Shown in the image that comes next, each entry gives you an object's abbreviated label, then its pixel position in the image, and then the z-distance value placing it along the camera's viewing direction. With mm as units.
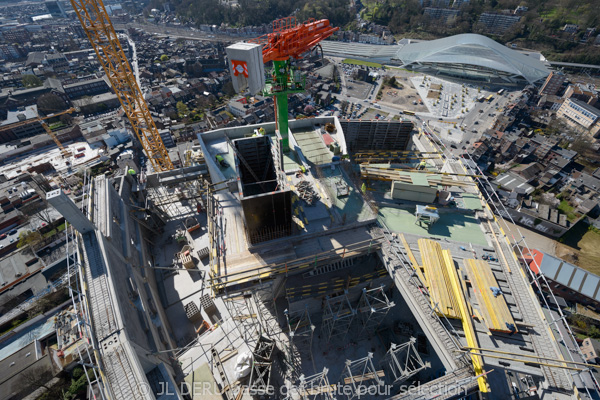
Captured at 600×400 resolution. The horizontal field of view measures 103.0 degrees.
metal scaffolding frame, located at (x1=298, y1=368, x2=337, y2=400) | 19991
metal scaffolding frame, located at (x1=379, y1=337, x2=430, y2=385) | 24953
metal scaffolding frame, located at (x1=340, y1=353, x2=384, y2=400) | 22867
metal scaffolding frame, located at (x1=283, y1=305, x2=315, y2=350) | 25250
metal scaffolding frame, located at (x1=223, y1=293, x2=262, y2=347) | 26197
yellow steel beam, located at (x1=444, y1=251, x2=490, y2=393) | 17109
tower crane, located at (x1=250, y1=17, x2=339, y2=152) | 28766
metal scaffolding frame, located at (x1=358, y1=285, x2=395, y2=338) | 24397
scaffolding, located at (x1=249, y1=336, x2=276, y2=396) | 21906
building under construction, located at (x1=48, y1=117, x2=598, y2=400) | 19578
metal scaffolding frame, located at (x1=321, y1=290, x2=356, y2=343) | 22717
